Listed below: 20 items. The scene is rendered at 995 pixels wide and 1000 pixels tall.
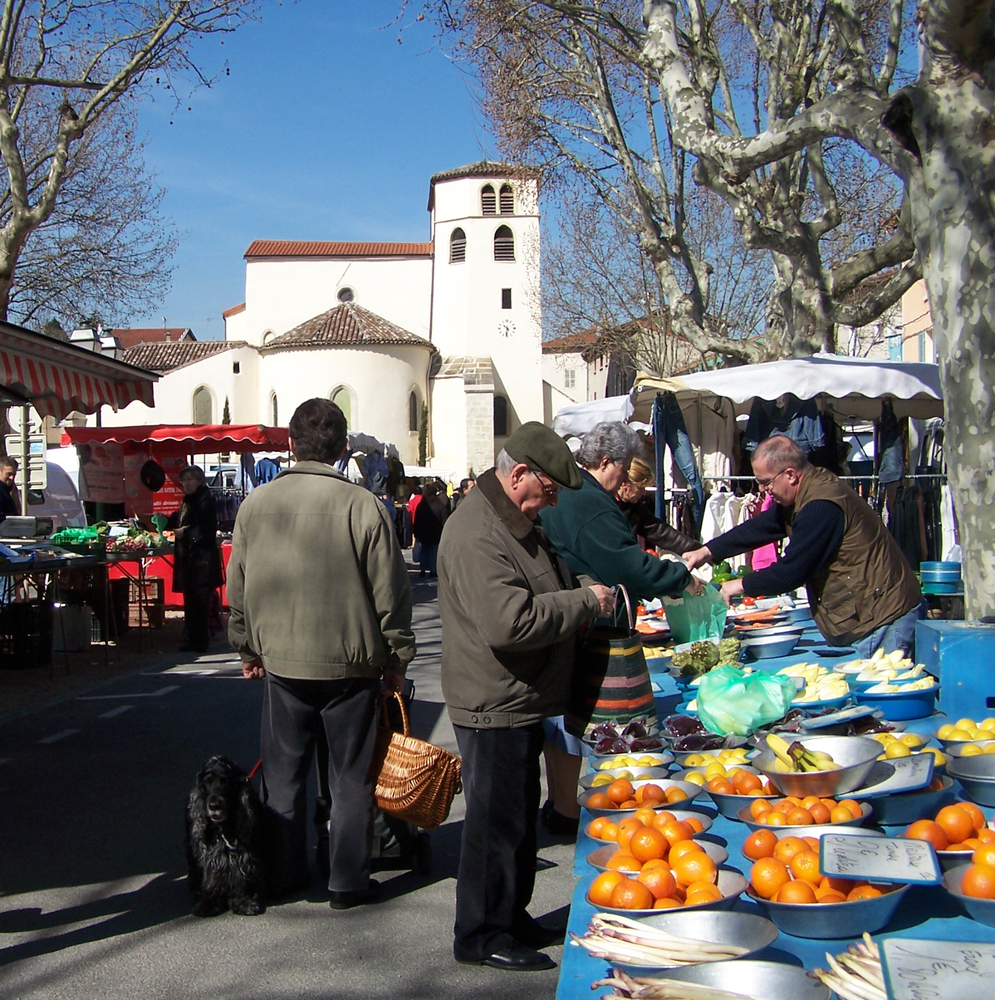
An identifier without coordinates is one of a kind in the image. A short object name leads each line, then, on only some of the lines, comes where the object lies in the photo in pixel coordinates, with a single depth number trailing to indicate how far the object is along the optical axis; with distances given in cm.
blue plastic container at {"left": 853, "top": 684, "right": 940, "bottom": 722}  378
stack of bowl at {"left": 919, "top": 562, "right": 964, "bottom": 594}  577
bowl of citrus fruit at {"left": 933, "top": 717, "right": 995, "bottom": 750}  323
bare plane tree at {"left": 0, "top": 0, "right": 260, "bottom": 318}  1238
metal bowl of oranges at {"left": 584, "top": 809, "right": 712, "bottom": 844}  267
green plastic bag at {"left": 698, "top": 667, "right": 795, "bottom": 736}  360
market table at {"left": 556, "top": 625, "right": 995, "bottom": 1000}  205
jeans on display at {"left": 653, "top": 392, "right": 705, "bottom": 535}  931
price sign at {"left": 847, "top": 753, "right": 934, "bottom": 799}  272
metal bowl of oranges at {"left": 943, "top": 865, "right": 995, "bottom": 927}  209
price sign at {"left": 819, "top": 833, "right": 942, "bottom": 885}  209
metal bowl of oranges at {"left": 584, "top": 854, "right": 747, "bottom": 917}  218
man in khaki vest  471
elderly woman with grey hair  425
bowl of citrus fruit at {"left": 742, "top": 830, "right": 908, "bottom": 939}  209
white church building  4684
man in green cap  324
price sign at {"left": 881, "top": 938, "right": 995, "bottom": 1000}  164
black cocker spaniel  408
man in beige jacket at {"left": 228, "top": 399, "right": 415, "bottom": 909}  405
